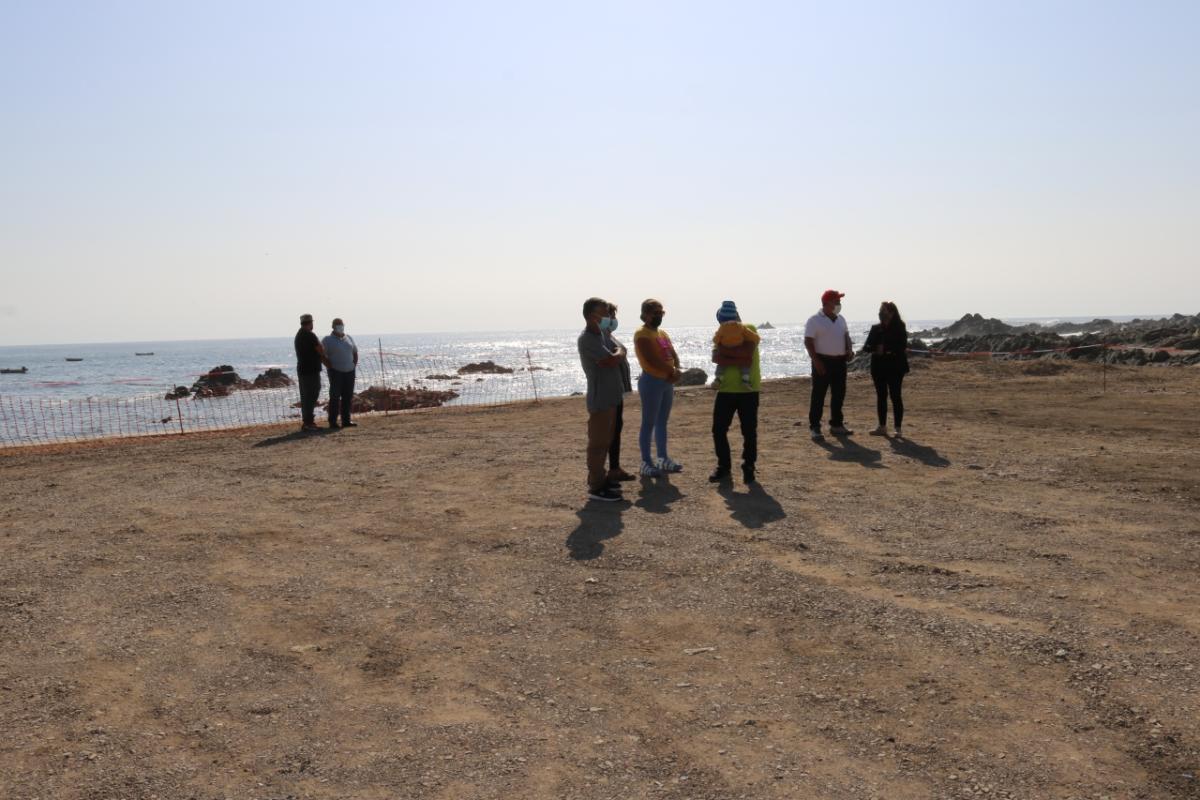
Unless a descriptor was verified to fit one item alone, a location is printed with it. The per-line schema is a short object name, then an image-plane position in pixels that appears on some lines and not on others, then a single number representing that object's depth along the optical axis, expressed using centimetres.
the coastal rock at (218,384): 4484
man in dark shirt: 1422
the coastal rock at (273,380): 4946
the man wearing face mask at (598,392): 814
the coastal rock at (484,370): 6001
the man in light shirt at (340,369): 1450
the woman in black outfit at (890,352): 1120
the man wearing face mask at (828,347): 1117
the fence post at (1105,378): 1638
